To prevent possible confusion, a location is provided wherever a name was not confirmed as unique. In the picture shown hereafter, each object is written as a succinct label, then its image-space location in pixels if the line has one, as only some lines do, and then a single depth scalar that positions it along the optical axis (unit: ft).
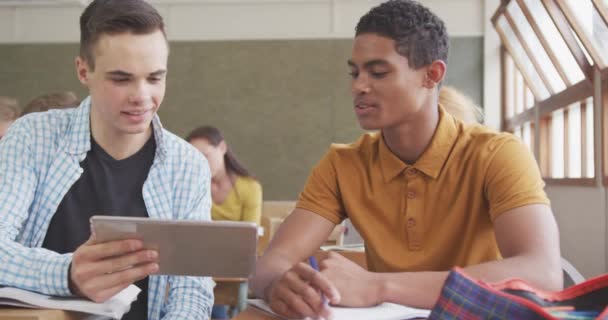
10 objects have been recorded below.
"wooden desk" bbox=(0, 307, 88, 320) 3.35
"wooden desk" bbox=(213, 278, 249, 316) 11.22
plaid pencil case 1.98
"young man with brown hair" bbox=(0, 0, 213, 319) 4.88
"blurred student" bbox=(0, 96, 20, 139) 10.84
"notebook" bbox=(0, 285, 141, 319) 3.57
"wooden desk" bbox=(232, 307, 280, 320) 3.82
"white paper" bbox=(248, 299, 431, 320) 3.60
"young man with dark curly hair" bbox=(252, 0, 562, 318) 4.79
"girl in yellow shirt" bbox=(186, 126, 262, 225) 14.67
